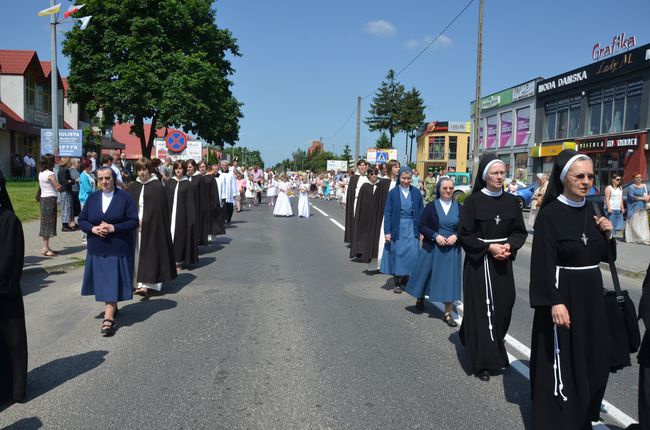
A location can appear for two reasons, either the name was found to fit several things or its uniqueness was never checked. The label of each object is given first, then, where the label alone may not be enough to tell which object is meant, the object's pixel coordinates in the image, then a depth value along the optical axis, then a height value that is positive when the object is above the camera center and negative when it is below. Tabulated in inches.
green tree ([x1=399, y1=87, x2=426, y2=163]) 3570.4 +382.6
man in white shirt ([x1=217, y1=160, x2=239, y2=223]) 679.9 -19.1
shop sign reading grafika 1240.2 +292.7
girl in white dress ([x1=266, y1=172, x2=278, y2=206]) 1116.5 -33.2
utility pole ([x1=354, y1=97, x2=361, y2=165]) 1866.0 +141.3
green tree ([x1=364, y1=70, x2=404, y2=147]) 3612.2 +407.2
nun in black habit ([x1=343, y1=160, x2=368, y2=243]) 509.4 -14.3
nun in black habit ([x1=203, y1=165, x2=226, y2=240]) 552.7 -35.3
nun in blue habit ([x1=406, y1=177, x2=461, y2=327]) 258.4 -31.7
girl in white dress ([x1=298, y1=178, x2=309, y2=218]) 954.1 -51.2
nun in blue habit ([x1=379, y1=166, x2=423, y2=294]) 330.6 -26.1
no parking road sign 719.7 +35.1
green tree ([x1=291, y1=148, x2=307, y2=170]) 6503.9 +153.7
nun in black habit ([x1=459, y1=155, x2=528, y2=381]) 197.3 -29.8
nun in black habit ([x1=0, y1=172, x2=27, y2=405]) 167.2 -42.7
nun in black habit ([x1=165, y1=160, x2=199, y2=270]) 415.2 -33.0
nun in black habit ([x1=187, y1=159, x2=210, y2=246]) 472.1 -23.3
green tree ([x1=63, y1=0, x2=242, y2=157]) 1290.6 +231.6
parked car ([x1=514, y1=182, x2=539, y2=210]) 1160.2 -28.8
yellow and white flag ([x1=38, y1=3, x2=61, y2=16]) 667.4 +175.9
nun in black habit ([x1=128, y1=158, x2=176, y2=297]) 317.1 -37.8
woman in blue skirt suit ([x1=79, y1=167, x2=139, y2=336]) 250.2 -32.9
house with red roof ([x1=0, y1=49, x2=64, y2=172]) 1475.1 +174.8
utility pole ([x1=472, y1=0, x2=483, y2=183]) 880.9 +172.7
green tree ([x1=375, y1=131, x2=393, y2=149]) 3713.1 +206.1
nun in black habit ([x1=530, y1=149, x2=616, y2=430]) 146.3 -30.5
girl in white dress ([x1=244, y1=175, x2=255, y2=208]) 1187.9 -36.7
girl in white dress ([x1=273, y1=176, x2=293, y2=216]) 969.3 -49.2
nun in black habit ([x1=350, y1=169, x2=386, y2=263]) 420.3 -33.7
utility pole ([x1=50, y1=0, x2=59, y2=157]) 682.2 +85.4
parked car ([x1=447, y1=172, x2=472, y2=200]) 1557.6 -6.6
